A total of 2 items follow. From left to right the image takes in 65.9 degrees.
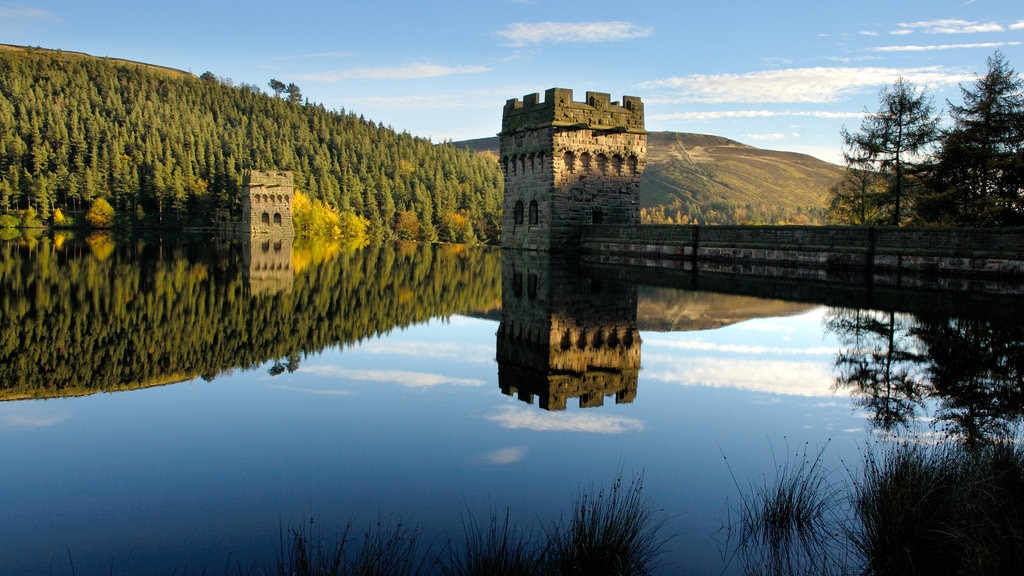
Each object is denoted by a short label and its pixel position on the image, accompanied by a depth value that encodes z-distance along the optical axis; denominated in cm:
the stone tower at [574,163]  3809
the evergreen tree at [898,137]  3547
